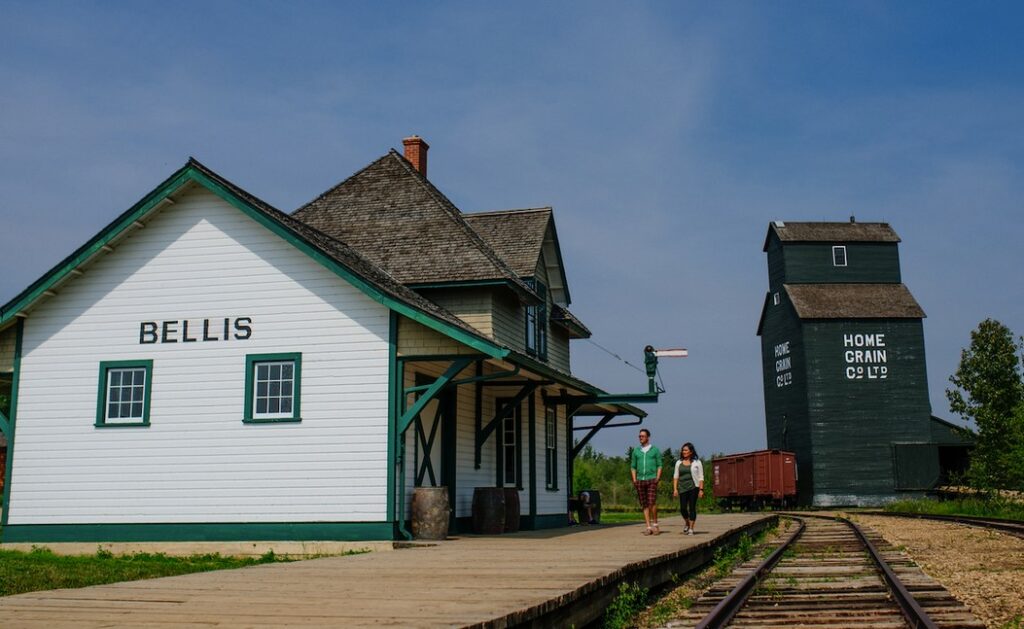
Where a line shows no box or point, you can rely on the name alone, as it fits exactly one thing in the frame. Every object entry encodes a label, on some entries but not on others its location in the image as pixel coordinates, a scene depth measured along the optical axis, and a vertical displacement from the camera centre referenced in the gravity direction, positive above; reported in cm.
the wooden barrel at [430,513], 1538 -44
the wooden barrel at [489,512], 1748 -49
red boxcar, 4231 +9
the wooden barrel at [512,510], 1811 -48
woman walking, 1673 +1
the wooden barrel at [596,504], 2448 -52
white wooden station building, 1569 +171
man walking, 1639 +18
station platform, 615 -80
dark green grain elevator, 4528 +515
